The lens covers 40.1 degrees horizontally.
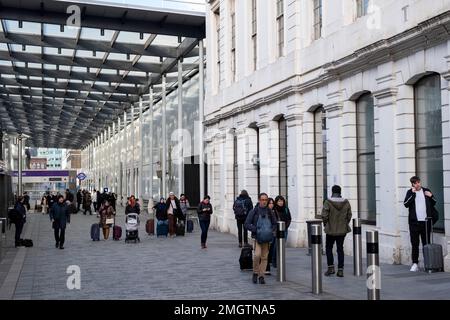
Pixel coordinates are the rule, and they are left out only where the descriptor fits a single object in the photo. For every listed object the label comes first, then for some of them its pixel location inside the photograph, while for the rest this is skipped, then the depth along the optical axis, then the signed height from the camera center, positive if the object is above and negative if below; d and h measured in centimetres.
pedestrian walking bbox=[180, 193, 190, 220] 2492 -81
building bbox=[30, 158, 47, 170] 12988 +557
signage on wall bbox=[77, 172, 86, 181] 4862 +77
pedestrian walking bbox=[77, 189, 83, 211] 4479 -90
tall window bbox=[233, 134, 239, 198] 2481 +59
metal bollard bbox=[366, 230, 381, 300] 789 -109
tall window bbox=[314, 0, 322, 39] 1716 +464
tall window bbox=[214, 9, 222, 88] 2719 +668
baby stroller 2011 -137
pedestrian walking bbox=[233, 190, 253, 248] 1677 -59
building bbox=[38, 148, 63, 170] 18605 +1035
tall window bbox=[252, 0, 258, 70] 2226 +547
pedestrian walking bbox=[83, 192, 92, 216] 4069 -115
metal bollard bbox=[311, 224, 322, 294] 952 -114
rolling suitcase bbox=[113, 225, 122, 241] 2130 -164
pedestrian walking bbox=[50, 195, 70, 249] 1819 -98
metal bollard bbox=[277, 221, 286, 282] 1105 -117
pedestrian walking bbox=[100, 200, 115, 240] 2184 -116
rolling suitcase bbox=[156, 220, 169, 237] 2281 -163
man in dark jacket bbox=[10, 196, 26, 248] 1882 -107
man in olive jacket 1142 -67
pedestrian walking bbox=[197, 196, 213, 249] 1797 -95
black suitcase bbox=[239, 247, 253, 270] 1262 -154
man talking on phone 1166 -53
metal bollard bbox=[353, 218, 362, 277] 1163 -132
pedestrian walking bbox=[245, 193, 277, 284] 1101 -82
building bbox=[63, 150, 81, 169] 13525 +596
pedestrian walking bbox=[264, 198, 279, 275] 1216 -138
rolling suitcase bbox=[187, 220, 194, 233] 2523 -172
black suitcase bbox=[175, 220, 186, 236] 2289 -163
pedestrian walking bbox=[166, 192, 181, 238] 2289 -97
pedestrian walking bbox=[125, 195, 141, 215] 2133 -75
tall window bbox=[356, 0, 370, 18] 1475 +428
